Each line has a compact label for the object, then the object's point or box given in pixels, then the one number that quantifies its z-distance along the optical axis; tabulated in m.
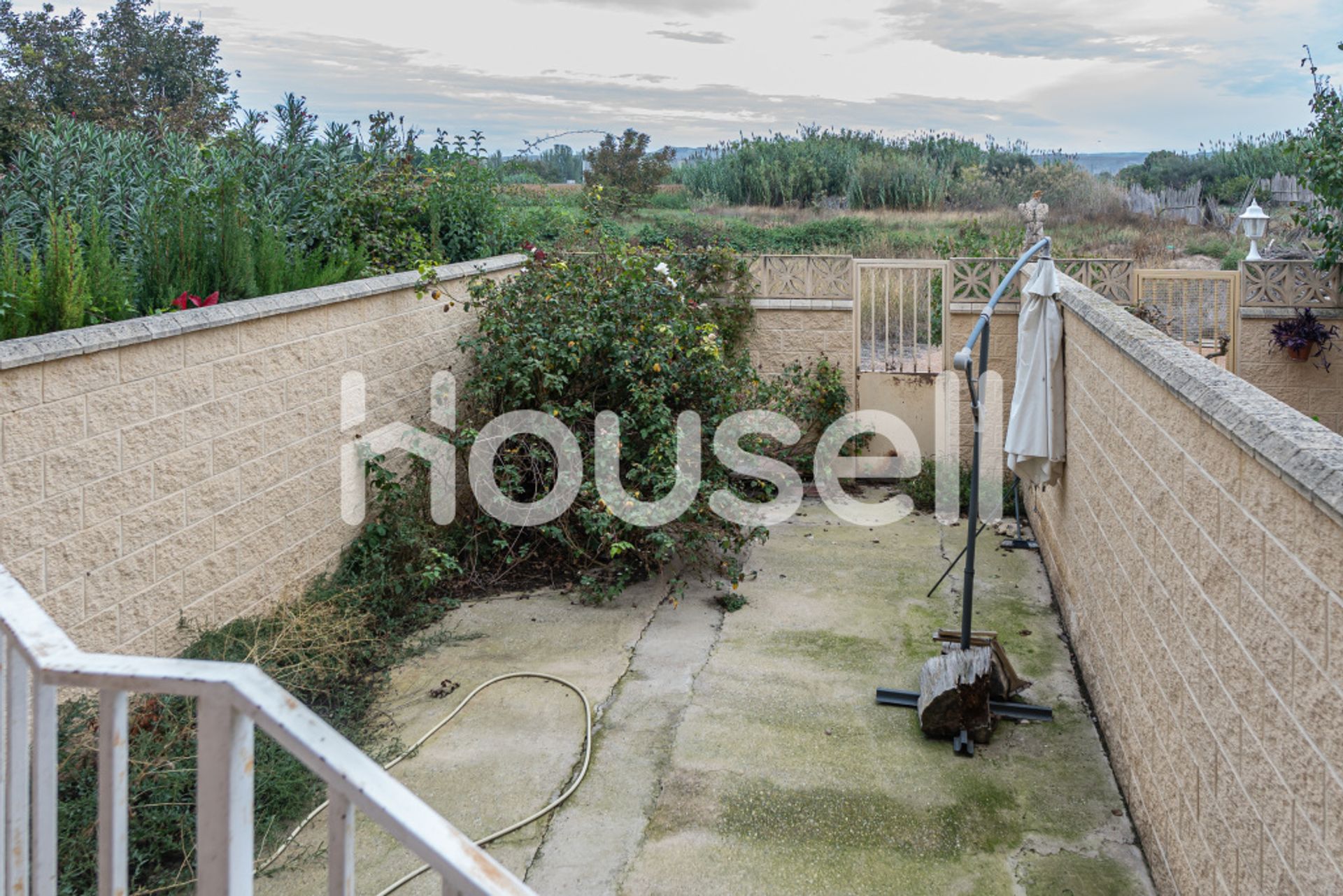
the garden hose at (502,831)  3.30
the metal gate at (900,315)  8.59
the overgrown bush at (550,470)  5.32
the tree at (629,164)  22.64
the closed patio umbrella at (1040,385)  5.72
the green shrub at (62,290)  3.96
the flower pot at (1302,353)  8.49
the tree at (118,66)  14.67
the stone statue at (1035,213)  8.58
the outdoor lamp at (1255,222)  11.66
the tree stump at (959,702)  4.29
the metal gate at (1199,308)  8.05
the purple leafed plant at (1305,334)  8.45
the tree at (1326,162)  8.06
